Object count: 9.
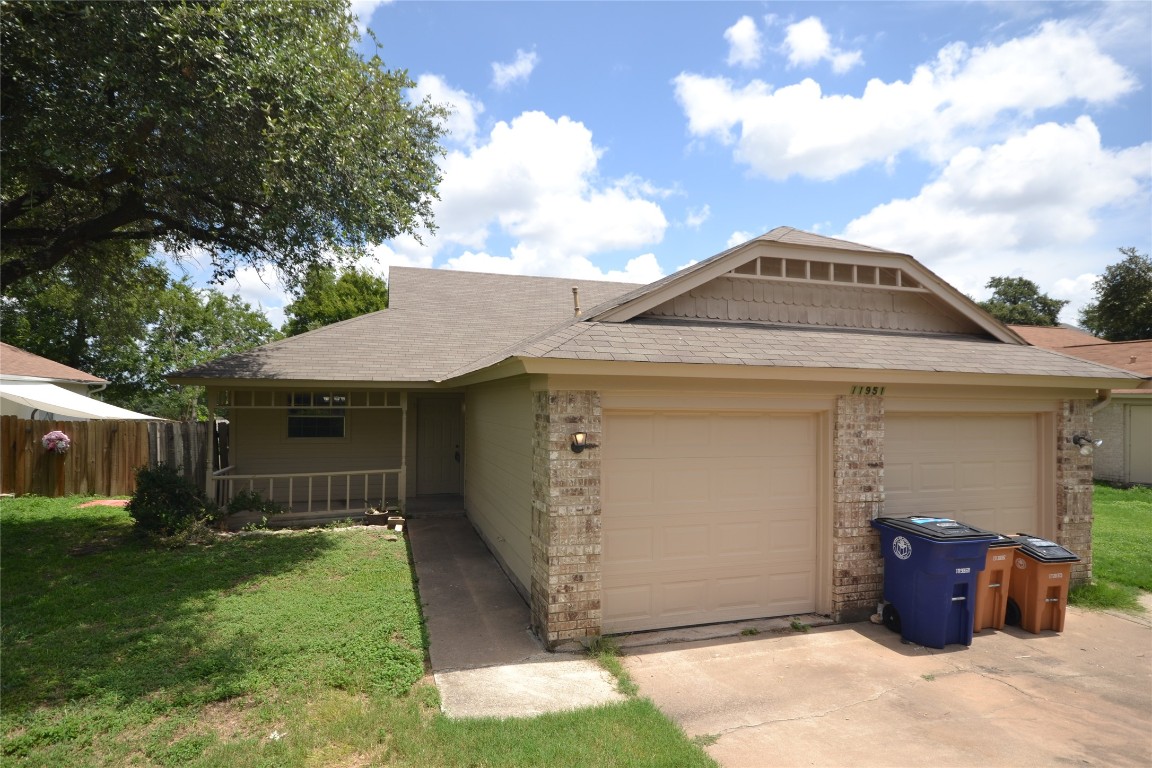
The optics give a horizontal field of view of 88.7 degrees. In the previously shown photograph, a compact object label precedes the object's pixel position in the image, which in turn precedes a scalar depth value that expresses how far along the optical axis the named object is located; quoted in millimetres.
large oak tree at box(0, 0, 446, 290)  6691
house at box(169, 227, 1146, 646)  5660
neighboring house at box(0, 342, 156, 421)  14172
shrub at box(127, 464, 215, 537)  9398
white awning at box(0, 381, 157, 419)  13875
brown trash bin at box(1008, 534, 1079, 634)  6086
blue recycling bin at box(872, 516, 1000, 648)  5742
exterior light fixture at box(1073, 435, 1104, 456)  7391
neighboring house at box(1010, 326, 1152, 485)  15742
